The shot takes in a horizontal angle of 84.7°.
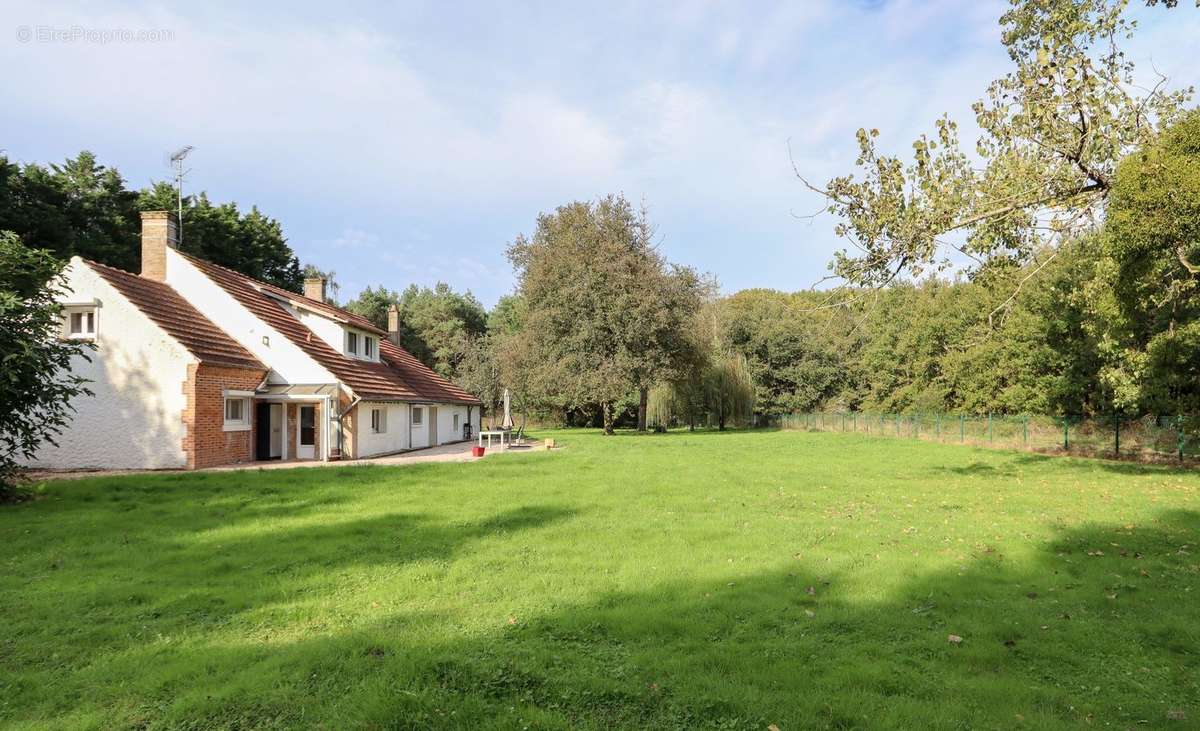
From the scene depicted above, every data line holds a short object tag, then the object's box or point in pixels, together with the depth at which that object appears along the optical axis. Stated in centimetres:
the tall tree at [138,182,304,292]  3859
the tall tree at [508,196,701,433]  3697
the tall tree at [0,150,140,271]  3056
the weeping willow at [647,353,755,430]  4691
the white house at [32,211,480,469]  1898
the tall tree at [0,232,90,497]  1234
